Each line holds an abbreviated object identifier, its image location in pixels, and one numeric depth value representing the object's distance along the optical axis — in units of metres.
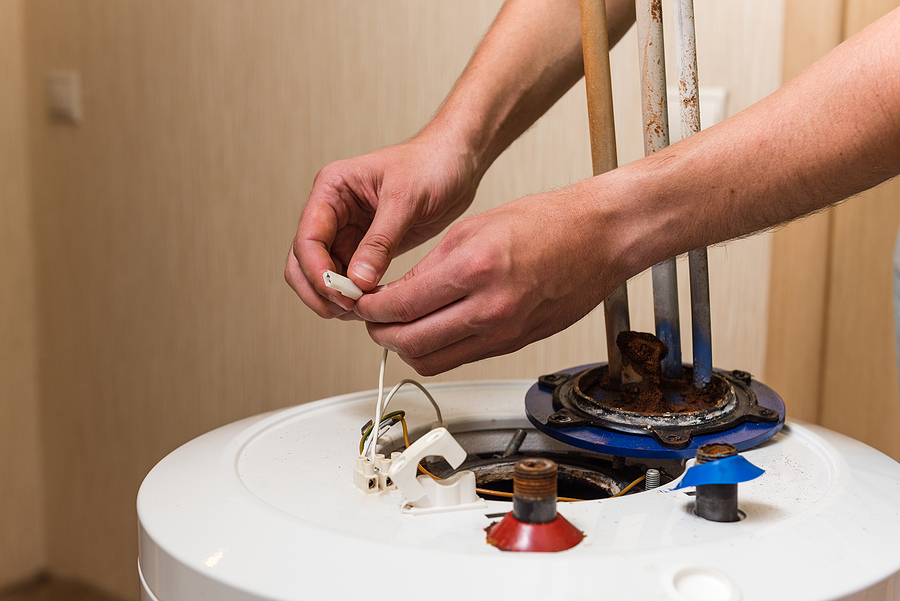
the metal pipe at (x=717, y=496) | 0.46
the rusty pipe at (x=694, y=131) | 0.62
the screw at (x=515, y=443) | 0.69
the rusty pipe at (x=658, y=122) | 0.63
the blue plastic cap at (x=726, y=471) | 0.45
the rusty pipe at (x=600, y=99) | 0.62
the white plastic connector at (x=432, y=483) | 0.49
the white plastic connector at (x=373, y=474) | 0.52
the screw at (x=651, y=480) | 0.58
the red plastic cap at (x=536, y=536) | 0.43
